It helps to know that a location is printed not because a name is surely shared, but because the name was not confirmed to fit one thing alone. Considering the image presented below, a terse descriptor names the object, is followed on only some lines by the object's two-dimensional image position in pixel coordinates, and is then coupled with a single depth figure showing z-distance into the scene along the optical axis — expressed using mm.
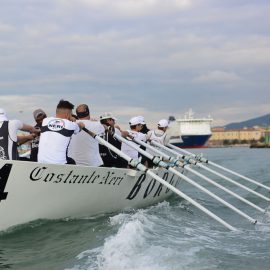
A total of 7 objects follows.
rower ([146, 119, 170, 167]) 11970
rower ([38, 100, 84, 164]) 6836
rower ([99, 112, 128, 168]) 9062
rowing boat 6285
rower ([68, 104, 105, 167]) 8039
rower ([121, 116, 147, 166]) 10575
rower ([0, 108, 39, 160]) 6879
